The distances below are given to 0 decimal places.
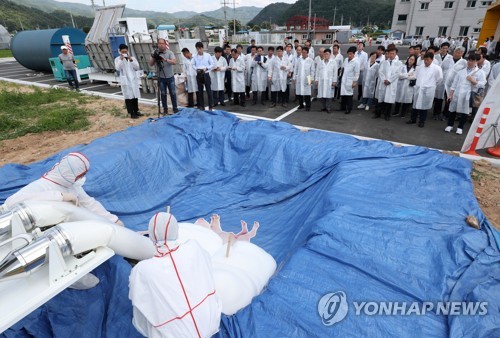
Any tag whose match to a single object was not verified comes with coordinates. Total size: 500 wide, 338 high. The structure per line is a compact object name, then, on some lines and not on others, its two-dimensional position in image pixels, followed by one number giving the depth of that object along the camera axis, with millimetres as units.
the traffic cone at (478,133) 4773
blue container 12836
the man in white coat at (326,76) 7328
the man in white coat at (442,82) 6844
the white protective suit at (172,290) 1540
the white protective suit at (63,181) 2440
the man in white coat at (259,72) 8391
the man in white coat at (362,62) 7836
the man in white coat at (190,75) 7852
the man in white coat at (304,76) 7551
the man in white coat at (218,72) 8102
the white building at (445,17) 33312
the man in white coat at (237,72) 8234
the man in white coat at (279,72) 8094
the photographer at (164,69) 6843
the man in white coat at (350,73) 7168
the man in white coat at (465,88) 5574
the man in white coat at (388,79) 6578
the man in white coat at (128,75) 7121
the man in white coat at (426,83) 6023
